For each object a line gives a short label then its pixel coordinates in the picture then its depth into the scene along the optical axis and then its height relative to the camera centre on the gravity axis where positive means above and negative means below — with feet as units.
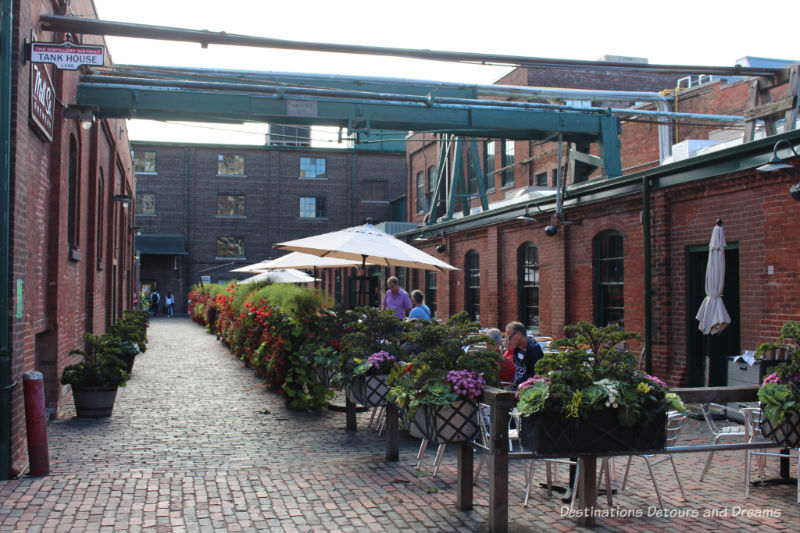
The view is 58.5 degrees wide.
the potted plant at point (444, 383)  16.62 -2.35
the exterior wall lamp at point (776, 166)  26.35 +4.33
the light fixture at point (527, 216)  49.62 +4.81
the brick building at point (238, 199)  141.59 +17.59
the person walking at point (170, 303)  137.65 -3.30
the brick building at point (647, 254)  30.48 +1.76
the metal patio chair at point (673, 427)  17.85 -3.69
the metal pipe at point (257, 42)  21.61 +7.48
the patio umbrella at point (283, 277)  65.98 +0.86
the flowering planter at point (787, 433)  17.38 -3.67
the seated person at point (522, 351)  24.26 -2.31
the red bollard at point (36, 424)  20.53 -3.94
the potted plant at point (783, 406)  17.37 -2.99
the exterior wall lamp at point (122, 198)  54.03 +6.83
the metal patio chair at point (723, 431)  19.84 -4.24
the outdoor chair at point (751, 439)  19.03 -4.24
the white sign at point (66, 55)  21.84 +7.14
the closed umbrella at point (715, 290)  29.99 -0.28
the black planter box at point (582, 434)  15.05 -3.18
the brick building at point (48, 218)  21.16 +2.89
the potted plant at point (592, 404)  14.98 -2.53
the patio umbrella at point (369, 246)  32.76 +1.88
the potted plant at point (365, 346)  24.06 -2.10
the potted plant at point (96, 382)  30.14 -4.06
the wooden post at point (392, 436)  22.95 -4.87
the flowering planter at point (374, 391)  23.68 -3.52
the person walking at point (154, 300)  133.83 -2.57
